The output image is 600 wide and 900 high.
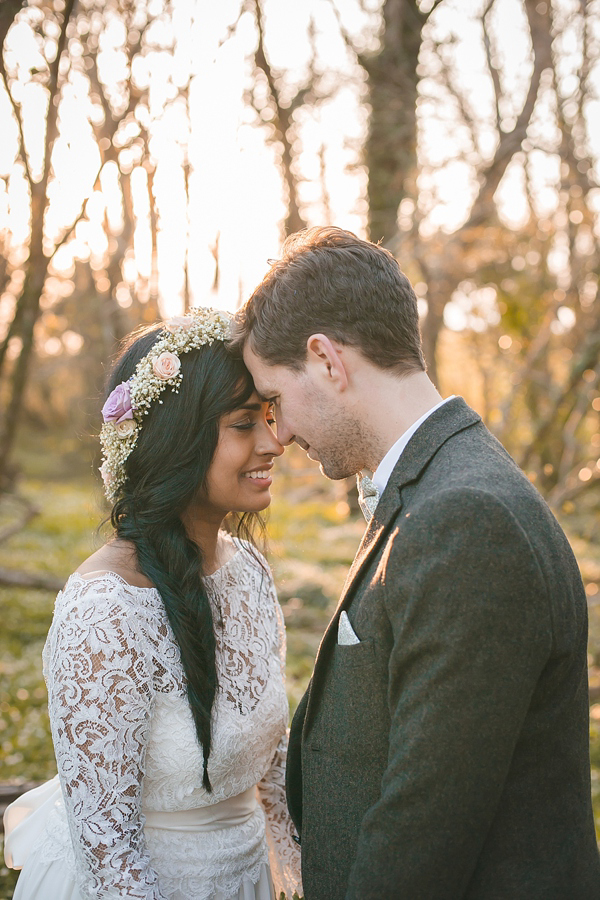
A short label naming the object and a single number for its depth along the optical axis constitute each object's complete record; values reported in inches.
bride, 42.8
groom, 35.7
